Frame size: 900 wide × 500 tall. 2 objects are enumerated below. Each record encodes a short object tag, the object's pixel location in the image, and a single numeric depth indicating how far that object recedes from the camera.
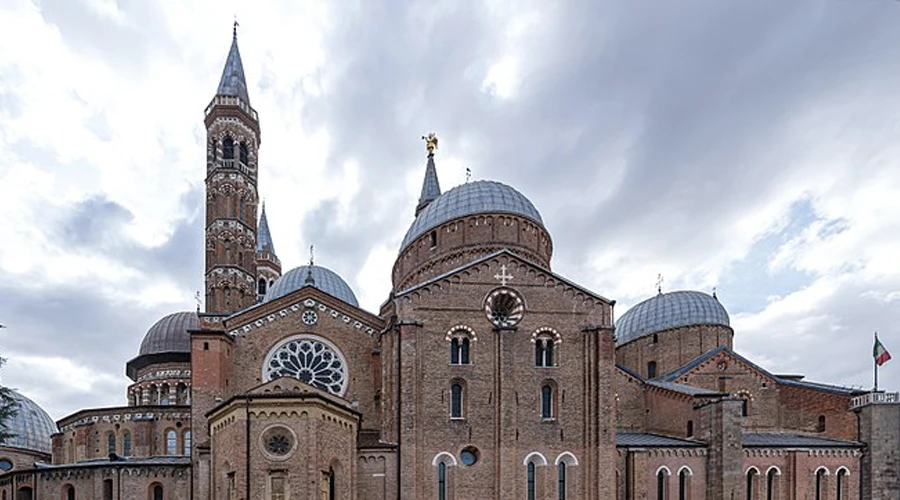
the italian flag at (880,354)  37.12
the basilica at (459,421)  29.03
